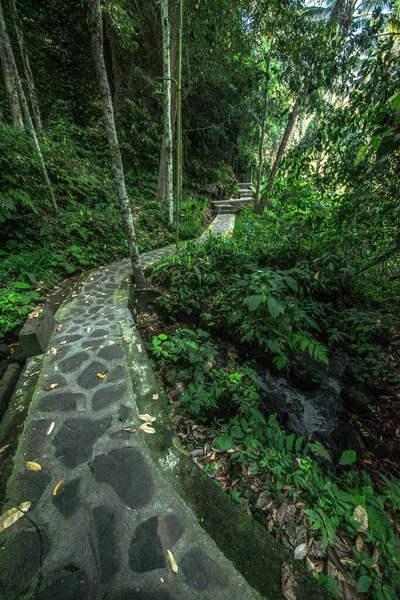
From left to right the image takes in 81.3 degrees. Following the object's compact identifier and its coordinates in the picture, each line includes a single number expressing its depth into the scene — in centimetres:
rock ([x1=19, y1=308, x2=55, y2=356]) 295
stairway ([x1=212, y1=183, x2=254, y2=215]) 1238
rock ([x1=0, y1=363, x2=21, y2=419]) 238
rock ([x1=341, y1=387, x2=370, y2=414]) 339
